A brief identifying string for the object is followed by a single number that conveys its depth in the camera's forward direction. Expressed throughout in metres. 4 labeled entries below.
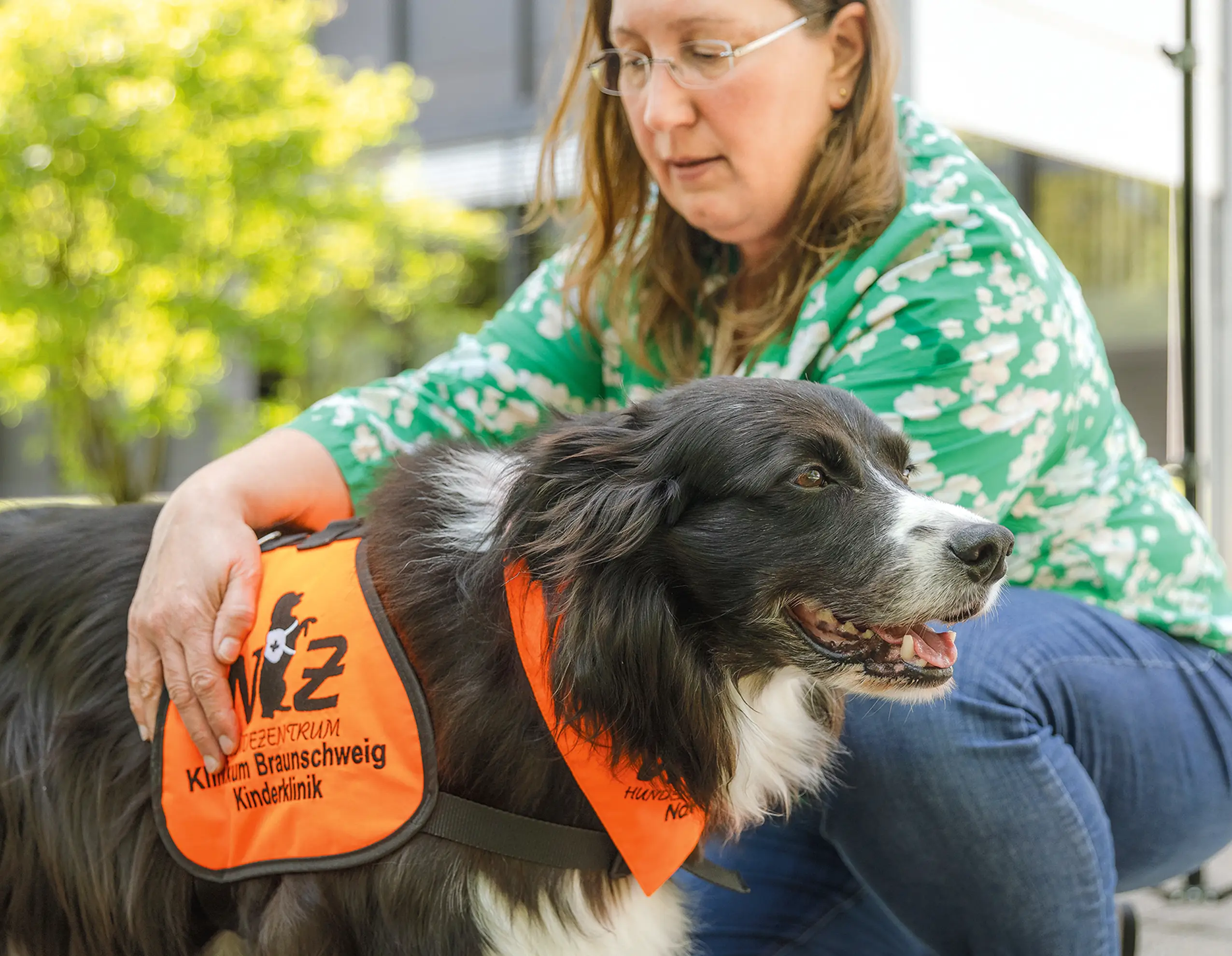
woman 2.05
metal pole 3.95
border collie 1.79
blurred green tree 8.22
